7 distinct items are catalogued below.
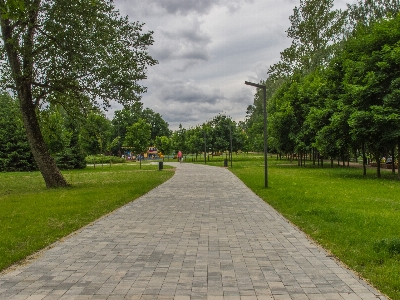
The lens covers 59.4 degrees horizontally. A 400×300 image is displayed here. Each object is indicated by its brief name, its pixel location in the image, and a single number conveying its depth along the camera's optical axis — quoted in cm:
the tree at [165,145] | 6159
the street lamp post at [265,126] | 1480
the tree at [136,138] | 3794
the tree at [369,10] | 3203
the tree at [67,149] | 3581
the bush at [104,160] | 5606
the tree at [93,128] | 1747
